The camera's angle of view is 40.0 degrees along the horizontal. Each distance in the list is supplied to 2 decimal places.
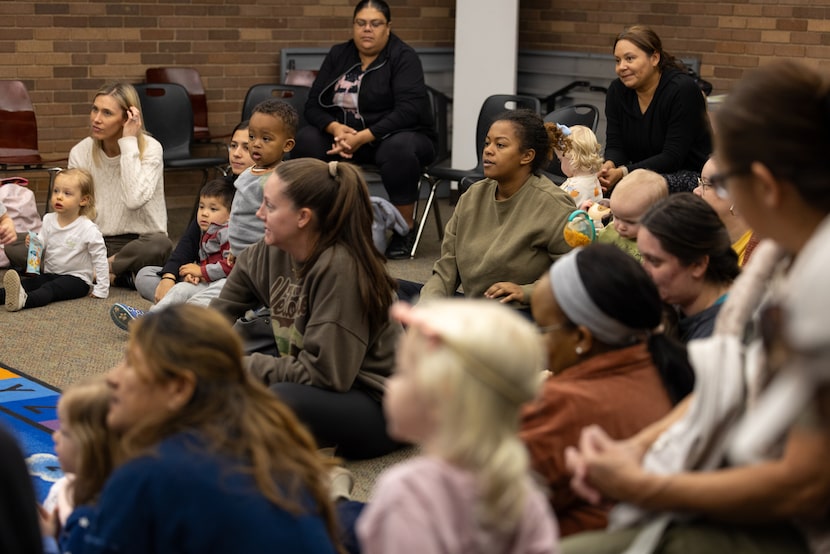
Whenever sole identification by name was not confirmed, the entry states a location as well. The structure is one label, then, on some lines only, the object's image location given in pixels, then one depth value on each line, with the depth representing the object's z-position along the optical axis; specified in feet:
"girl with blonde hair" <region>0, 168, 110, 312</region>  18.19
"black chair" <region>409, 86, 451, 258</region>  24.88
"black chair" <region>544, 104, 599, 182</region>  20.57
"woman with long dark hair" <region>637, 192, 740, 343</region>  9.12
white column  26.68
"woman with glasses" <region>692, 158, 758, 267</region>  11.35
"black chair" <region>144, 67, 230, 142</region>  25.85
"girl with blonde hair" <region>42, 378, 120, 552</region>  7.21
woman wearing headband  7.01
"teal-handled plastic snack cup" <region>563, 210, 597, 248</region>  13.01
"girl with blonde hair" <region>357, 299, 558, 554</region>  4.83
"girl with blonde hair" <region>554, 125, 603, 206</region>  15.99
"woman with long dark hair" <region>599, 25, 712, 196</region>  17.11
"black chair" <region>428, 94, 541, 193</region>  21.75
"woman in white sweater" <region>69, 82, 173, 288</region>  19.22
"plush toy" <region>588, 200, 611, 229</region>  14.21
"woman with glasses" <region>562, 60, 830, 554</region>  5.20
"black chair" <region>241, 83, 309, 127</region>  24.25
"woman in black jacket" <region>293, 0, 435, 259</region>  21.47
